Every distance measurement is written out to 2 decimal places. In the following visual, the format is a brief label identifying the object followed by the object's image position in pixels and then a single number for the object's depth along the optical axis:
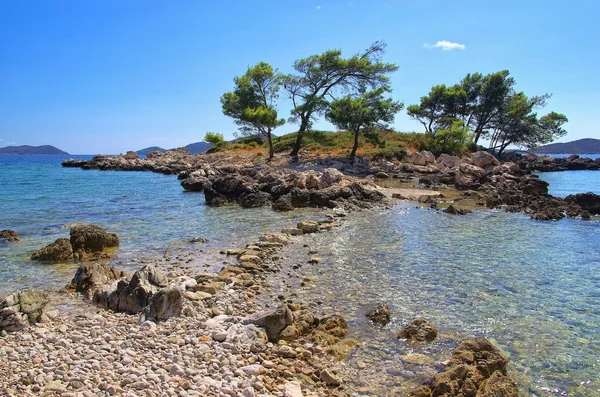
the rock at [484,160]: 52.88
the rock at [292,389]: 6.29
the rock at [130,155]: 84.86
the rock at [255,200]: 27.92
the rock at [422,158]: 53.62
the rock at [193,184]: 38.78
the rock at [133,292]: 9.30
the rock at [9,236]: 17.81
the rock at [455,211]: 24.66
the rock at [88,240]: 15.70
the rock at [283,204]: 26.29
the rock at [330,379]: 6.82
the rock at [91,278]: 11.04
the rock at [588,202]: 25.22
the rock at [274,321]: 8.27
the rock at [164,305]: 8.66
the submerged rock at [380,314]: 9.29
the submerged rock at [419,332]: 8.43
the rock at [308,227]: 19.23
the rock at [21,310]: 8.20
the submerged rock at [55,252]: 14.80
